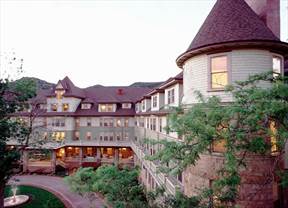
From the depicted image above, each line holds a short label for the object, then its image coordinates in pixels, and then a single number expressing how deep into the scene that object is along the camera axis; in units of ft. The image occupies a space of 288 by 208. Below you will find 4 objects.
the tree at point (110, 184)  36.11
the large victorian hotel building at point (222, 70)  29.37
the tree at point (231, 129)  17.69
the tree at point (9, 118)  37.27
